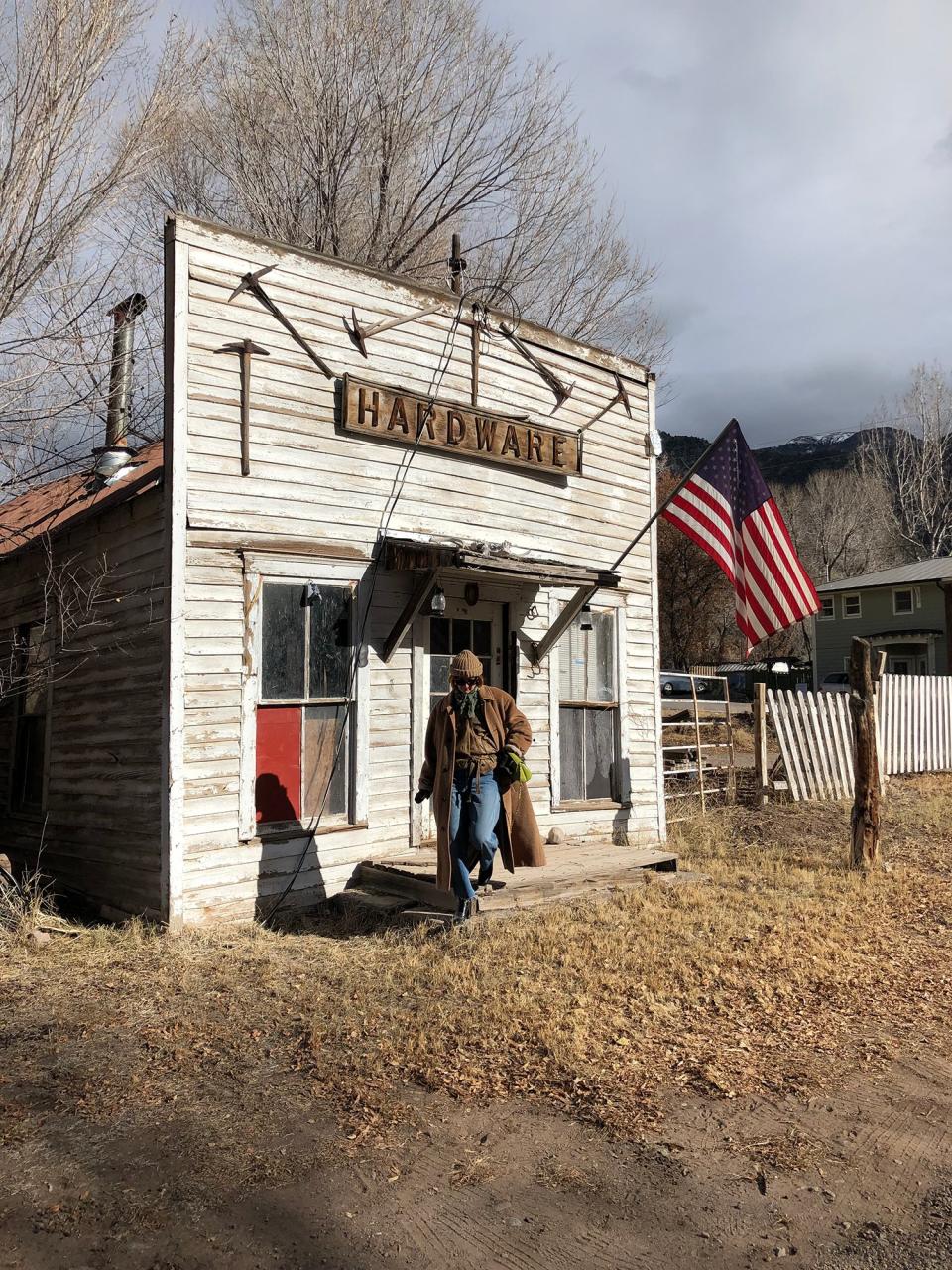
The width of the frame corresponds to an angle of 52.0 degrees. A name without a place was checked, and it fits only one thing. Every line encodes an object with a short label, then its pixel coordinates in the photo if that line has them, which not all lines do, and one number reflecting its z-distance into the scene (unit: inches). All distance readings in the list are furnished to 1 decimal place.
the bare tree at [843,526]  2282.2
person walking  286.2
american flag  390.9
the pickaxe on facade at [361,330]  350.3
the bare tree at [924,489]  1891.0
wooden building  305.7
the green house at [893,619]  1419.8
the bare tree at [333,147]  614.9
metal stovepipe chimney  380.5
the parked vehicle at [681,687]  1433.9
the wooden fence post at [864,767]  382.9
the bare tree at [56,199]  316.8
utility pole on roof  401.1
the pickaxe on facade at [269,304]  320.8
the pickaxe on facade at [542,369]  401.7
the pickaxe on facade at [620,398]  441.7
